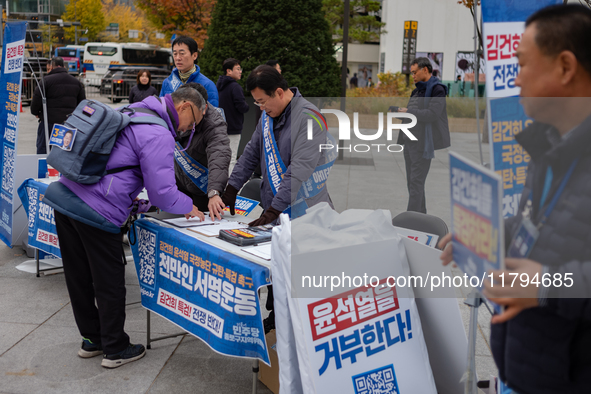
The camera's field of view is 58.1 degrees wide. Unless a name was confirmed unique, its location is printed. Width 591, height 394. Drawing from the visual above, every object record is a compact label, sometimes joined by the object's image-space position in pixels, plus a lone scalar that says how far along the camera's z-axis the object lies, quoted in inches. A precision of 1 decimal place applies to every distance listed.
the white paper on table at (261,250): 104.2
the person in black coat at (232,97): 296.0
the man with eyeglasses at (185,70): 184.2
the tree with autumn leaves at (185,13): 1055.6
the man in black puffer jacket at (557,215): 45.4
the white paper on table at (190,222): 128.1
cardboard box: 112.4
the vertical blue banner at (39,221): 172.1
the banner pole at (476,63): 89.5
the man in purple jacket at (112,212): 115.3
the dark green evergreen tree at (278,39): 440.1
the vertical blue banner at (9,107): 194.4
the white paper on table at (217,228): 121.0
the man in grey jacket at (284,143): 122.3
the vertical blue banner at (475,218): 43.1
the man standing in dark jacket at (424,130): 207.6
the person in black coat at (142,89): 359.6
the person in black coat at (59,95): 292.8
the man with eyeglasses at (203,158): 135.2
